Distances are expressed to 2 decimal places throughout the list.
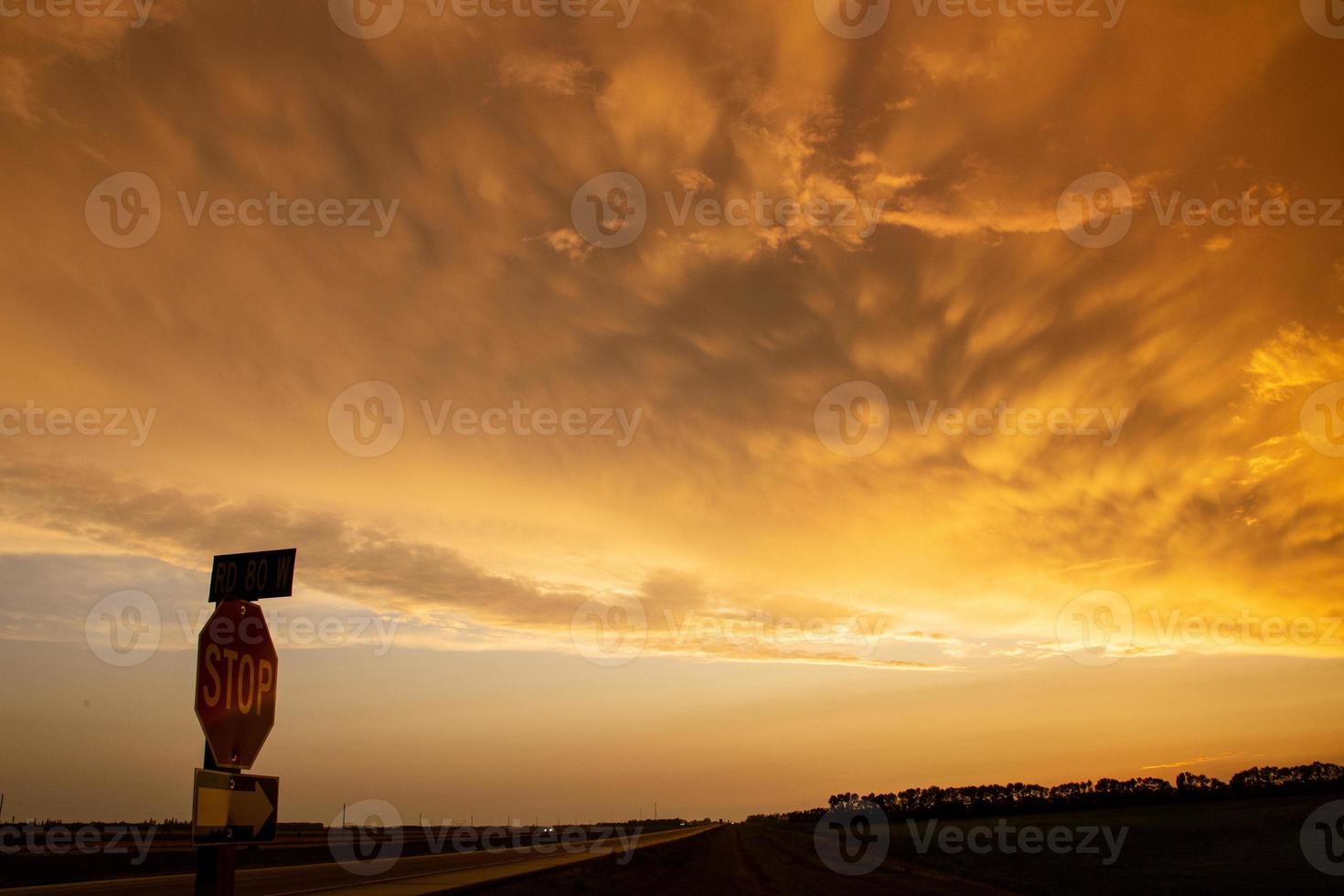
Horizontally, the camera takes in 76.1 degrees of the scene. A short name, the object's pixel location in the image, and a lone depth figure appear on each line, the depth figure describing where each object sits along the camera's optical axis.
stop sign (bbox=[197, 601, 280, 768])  6.40
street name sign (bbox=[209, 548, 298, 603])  6.91
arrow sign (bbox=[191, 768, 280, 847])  5.88
